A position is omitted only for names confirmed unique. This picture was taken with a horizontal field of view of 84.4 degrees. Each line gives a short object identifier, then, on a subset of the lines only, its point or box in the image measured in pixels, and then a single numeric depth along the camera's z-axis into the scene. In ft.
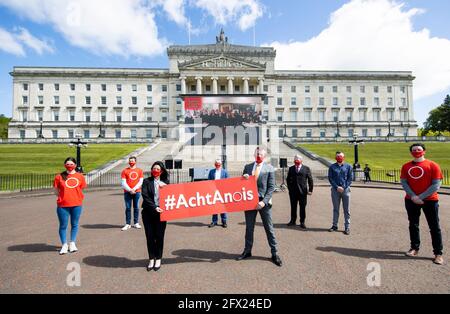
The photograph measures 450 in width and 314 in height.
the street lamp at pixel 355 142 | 71.10
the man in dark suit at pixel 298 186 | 26.37
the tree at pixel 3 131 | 268.19
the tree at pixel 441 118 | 239.91
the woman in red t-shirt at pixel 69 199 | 18.62
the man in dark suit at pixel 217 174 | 27.02
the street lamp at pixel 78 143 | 69.16
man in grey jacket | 16.94
